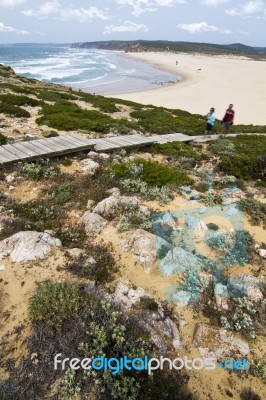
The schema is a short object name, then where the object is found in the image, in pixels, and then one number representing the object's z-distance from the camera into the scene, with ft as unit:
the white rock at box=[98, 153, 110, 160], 33.53
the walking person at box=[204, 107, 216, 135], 51.90
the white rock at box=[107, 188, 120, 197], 25.74
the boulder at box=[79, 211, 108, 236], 21.27
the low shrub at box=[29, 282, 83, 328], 14.06
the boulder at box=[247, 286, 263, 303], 17.17
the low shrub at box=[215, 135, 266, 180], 35.09
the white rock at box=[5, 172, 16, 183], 26.67
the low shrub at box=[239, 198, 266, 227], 25.00
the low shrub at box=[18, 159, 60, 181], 27.53
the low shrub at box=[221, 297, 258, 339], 15.54
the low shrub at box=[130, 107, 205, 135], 53.67
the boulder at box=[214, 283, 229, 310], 16.83
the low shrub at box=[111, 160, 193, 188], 28.81
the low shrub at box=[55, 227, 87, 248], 20.10
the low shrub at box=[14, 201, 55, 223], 22.27
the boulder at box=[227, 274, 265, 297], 17.57
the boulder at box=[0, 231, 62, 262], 17.95
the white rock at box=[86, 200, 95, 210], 23.93
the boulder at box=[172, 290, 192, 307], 16.92
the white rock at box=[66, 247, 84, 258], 18.56
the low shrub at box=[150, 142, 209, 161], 38.63
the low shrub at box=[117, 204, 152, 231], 21.50
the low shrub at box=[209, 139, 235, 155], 42.68
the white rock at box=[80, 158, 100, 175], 29.58
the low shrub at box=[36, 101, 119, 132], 46.03
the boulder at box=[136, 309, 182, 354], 14.33
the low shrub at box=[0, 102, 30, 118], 49.32
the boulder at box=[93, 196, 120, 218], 22.89
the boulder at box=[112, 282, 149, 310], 15.92
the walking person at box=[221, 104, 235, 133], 54.80
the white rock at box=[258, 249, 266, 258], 21.01
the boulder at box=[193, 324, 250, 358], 14.55
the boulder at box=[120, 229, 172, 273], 19.07
